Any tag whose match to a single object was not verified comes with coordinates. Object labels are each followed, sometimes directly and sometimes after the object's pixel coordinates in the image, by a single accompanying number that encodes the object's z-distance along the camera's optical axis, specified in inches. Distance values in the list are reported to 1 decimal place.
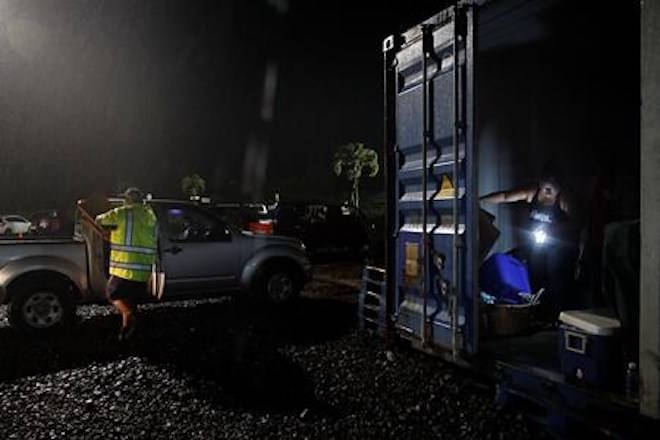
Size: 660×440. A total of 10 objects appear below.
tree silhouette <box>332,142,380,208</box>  1406.3
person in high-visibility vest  271.4
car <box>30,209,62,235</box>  738.2
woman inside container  236.5
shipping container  166.9
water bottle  124.2
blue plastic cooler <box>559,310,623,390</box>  132.6
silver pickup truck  290.8
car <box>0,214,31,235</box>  1036.8
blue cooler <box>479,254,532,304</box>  215.3
